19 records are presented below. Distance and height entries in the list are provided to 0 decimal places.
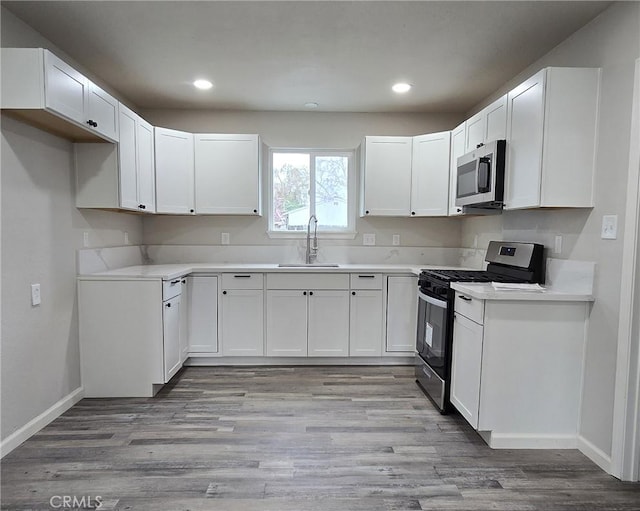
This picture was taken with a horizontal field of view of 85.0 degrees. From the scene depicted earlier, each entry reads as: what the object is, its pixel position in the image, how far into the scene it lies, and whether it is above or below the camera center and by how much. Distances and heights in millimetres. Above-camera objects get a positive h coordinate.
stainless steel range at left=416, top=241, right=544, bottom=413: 2428 -471
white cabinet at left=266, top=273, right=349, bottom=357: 3271 -765
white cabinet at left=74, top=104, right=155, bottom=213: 2564 +440
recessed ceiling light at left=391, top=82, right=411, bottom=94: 3033 +1314
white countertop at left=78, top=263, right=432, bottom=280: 2965 -331
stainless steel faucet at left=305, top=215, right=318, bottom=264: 3695 -112
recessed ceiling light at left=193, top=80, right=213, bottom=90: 2990 +1289
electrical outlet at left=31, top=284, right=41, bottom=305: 2146 -404
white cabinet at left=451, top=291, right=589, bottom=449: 2057 -792
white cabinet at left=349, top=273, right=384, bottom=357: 3297 -771
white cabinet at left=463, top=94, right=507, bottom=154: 2381 +830
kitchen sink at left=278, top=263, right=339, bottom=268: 3479 -324
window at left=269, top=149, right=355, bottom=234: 3855 +478
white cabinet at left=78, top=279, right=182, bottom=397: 2617 -799
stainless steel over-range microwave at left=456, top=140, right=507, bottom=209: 2361 +437
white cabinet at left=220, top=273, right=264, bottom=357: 3270 -774
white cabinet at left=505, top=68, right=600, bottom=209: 1969 +593
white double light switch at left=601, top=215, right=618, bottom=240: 1848 +65
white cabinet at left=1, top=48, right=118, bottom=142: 1804 +752
